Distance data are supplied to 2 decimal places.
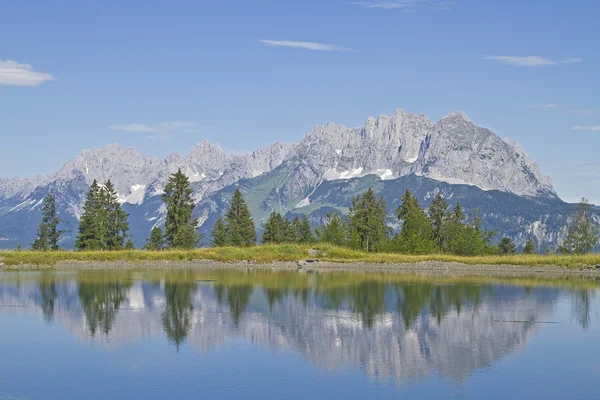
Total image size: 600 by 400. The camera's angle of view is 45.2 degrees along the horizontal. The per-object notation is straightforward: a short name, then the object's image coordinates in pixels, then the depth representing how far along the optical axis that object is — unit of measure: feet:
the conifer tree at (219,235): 426.67
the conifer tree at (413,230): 365.20
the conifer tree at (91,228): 341.21
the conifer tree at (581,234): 364.58
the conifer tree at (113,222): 349.82
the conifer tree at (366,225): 374.84
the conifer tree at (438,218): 385.91
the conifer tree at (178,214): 364.17
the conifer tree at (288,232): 457.27
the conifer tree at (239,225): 415.29
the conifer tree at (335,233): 388.98
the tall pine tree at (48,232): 352.28
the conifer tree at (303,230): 482.78
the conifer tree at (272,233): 441.68
